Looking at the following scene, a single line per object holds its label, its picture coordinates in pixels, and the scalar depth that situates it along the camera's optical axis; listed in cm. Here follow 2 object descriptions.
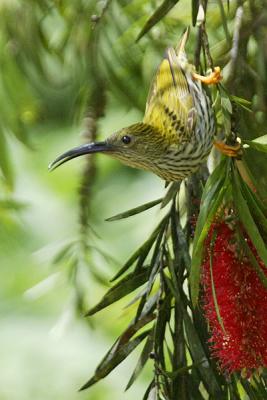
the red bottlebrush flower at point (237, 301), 364
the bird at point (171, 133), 368
